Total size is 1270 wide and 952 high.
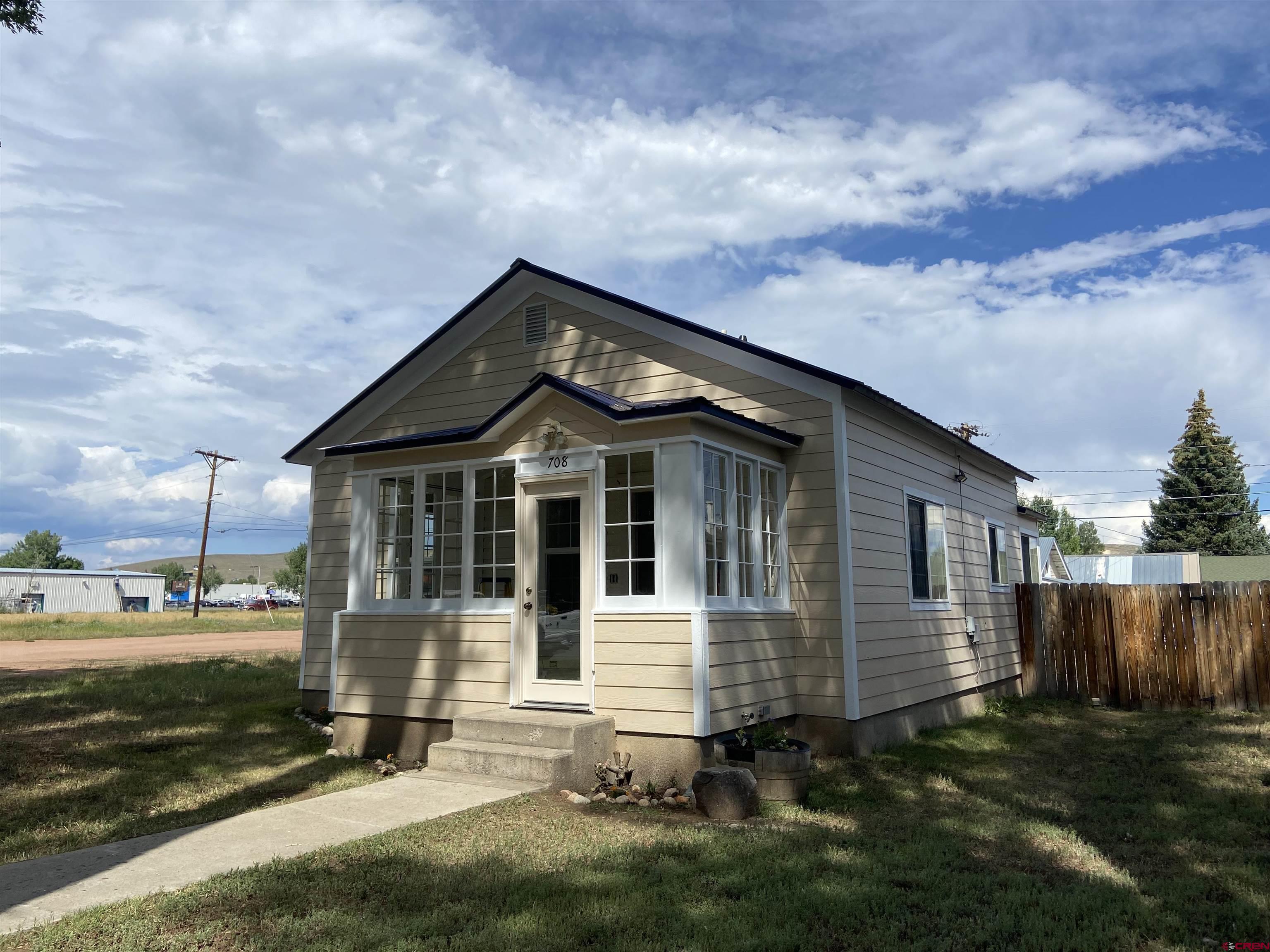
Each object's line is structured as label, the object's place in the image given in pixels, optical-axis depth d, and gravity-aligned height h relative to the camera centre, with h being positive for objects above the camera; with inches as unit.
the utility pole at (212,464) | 1728.6 +299.0
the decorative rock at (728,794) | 258.2 -50.6
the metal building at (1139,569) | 1382.9 +73.7
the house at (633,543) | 310.0 +28.9
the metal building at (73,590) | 2896.2 +96.7
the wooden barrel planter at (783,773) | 278.7 -48.2
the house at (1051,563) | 909.8 +55.6
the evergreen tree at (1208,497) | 1596.9 +212.6
